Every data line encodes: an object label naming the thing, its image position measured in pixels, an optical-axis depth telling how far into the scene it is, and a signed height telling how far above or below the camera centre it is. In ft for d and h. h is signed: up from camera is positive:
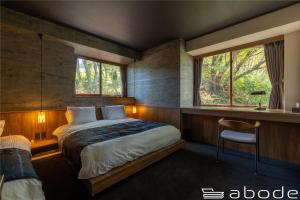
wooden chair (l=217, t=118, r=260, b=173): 7.30 -2.01
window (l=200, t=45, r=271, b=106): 10.32 +1.64
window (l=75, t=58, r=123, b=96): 13.17 +2.01
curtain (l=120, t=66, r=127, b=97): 16.71 +2.25
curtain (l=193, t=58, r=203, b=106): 13.32 +1.80
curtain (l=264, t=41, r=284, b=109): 9.20 +1.90
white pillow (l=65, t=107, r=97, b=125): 10.50 -1.23
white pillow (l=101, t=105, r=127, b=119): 12.67 -1.20
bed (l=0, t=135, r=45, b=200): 3.64 -2.19
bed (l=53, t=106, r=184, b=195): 5.83 -2.35
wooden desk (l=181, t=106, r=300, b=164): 7.88 -1.95
